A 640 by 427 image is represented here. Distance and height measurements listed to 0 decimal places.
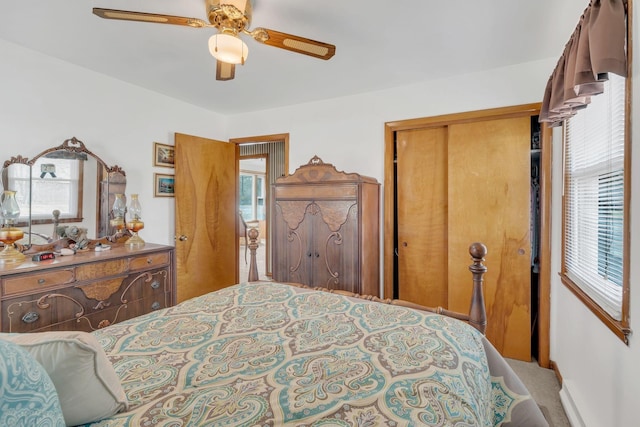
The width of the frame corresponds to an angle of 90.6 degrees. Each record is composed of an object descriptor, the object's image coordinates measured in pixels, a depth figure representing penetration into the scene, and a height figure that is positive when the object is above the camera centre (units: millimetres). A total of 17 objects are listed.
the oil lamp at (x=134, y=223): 2859 -99
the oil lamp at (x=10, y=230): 2096 -127
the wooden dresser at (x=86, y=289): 1912 -545
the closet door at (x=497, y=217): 2688 -14
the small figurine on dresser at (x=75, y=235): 2570 -194
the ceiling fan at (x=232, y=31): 1590 +968
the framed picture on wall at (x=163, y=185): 3356 +301
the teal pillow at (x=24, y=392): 559 -344
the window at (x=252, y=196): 8953 +495
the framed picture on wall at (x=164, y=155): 3336 +624
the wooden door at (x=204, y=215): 3428 -25
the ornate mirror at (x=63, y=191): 2408 +172
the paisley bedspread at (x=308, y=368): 835 -515
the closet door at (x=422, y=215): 3055 -4
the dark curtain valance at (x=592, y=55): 1279 +716
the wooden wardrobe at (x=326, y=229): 2715 -132
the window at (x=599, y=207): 1451 +51
